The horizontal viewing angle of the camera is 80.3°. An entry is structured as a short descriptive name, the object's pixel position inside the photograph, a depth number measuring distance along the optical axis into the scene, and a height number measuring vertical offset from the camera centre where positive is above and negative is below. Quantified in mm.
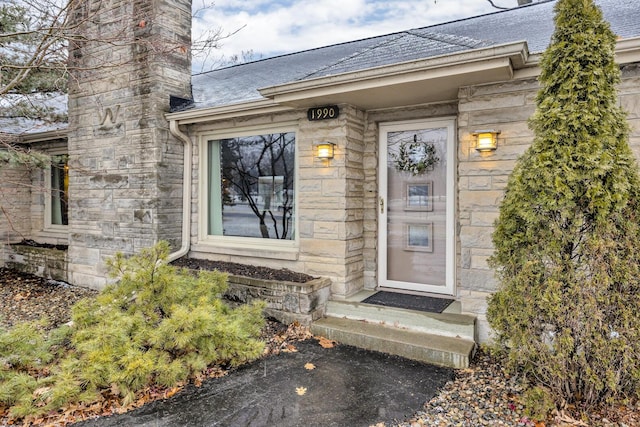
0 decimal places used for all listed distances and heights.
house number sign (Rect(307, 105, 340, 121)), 4527 +1154
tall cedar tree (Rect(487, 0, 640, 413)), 2350 -175
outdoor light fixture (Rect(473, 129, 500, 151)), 3701 +672
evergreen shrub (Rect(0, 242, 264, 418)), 2750 -1097
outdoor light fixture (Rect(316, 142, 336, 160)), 4516 +692
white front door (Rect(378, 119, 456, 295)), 4566 +24
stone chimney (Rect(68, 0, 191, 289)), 5496 +1105
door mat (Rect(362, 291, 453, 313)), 4254 -1100
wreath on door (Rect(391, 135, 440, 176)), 4695 +636
